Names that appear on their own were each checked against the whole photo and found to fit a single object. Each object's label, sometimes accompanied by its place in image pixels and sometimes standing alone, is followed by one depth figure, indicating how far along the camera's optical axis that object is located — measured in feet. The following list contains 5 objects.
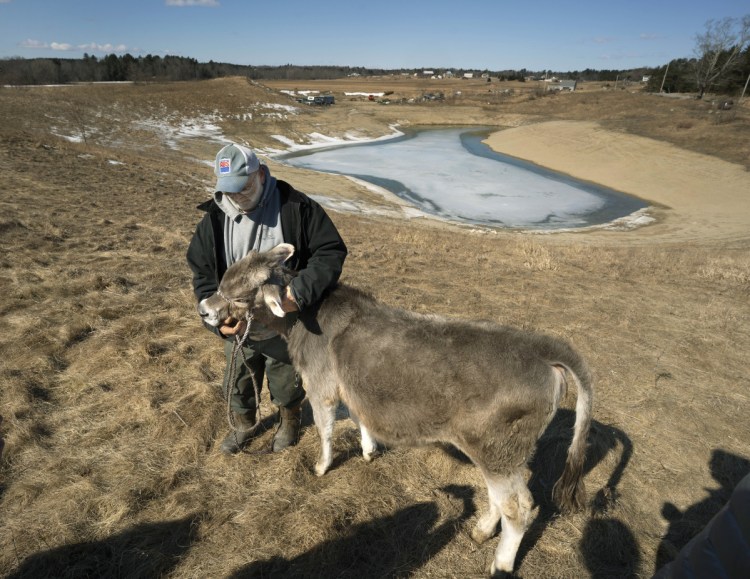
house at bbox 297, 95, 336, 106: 264.52
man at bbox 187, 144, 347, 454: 12.37
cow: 11.52
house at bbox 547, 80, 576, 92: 391.49
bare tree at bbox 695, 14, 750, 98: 239.71
